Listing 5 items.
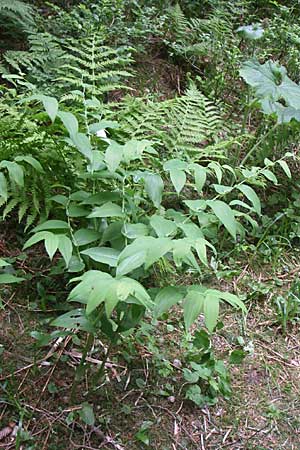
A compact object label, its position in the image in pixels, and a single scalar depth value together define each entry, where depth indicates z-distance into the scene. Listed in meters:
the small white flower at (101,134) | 2.54
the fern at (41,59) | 3.11
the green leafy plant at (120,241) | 1.53
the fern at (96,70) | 2.67
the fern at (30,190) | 2.28
